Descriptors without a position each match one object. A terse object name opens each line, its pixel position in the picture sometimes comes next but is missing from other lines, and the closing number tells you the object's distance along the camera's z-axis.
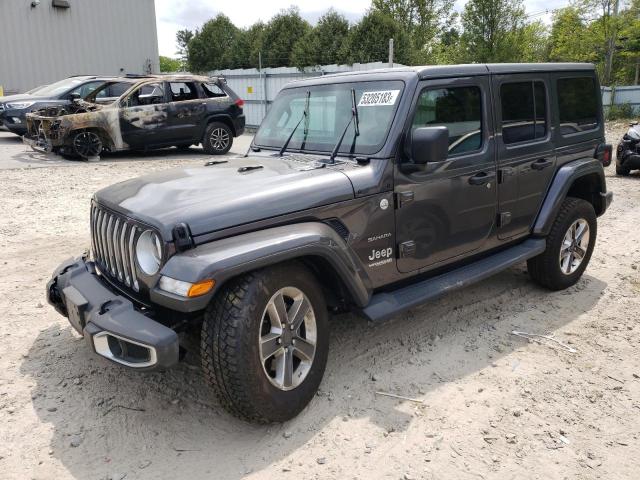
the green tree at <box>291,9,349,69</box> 22.14
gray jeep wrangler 2.78
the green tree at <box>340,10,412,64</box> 20.95
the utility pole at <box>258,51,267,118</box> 20.28
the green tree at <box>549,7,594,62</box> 26.27
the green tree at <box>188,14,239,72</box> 32.56
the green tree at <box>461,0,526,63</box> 24.45
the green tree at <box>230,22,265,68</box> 29.38
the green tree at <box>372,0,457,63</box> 36.88
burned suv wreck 11.27
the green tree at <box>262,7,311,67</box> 26.16
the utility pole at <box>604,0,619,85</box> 24.03
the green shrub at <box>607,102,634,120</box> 20.58
